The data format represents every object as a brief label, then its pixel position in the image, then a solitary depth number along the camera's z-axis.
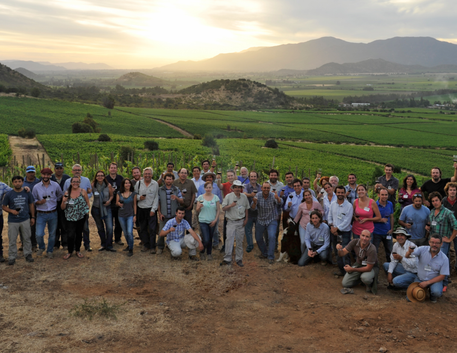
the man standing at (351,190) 9.84
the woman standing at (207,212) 9.51
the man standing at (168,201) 9.70
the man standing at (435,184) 9.55
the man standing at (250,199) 10.04
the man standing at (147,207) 9.62
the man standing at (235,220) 9.17
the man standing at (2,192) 8.84
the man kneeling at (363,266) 7.95
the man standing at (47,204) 9.05
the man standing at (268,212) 9.59
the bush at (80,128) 56.19
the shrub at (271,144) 49.94
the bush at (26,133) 48.88
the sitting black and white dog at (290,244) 9.55
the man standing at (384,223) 8.80
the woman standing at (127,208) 9.50
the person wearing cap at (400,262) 7.86
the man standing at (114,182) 9.61
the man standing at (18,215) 8.67
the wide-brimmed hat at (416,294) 7.47
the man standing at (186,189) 9.81
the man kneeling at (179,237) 9.40
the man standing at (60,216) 9.49
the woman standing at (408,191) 9.37
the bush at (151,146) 42.22
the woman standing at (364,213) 8.64
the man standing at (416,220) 8.57
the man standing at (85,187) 9.27
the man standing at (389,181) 9.88
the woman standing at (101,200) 9.48
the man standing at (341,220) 8.73
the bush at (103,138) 46.28
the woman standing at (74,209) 9.12
